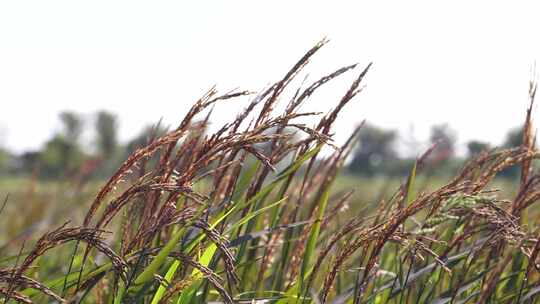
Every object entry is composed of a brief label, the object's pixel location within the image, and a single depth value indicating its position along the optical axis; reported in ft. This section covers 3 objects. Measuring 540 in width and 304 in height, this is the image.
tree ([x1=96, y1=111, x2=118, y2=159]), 282.54
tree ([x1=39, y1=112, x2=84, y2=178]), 221.21
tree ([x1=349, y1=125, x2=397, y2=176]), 351.28
